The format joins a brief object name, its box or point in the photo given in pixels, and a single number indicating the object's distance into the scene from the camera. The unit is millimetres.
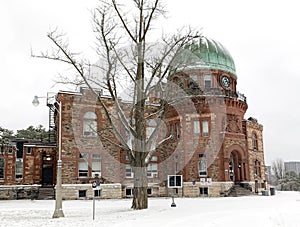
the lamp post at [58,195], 15936
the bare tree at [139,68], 19469
